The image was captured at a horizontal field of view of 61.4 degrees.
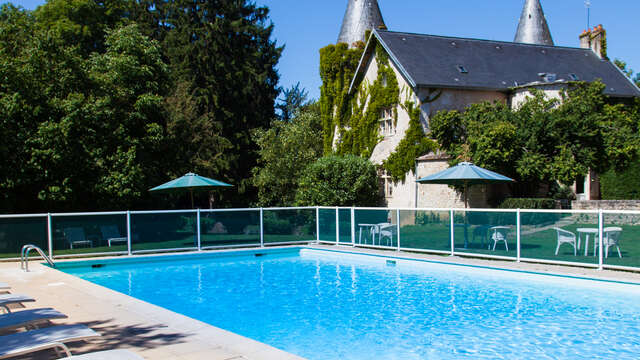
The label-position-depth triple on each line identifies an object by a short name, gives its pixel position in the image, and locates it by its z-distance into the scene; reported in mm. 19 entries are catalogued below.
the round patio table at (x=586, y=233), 11055
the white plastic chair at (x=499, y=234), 12695
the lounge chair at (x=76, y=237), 15078
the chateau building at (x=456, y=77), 25266
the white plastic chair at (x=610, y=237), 10848
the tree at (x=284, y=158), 28953
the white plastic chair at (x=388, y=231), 15330
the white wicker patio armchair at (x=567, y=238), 11430
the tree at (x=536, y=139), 21938
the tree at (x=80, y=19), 32009
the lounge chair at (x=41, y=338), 4328
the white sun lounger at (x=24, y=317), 5387
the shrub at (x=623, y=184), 27500
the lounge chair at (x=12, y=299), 6633
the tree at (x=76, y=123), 17531
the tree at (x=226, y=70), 32469
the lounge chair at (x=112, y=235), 15547
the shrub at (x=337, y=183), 23672
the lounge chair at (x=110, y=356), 4016
